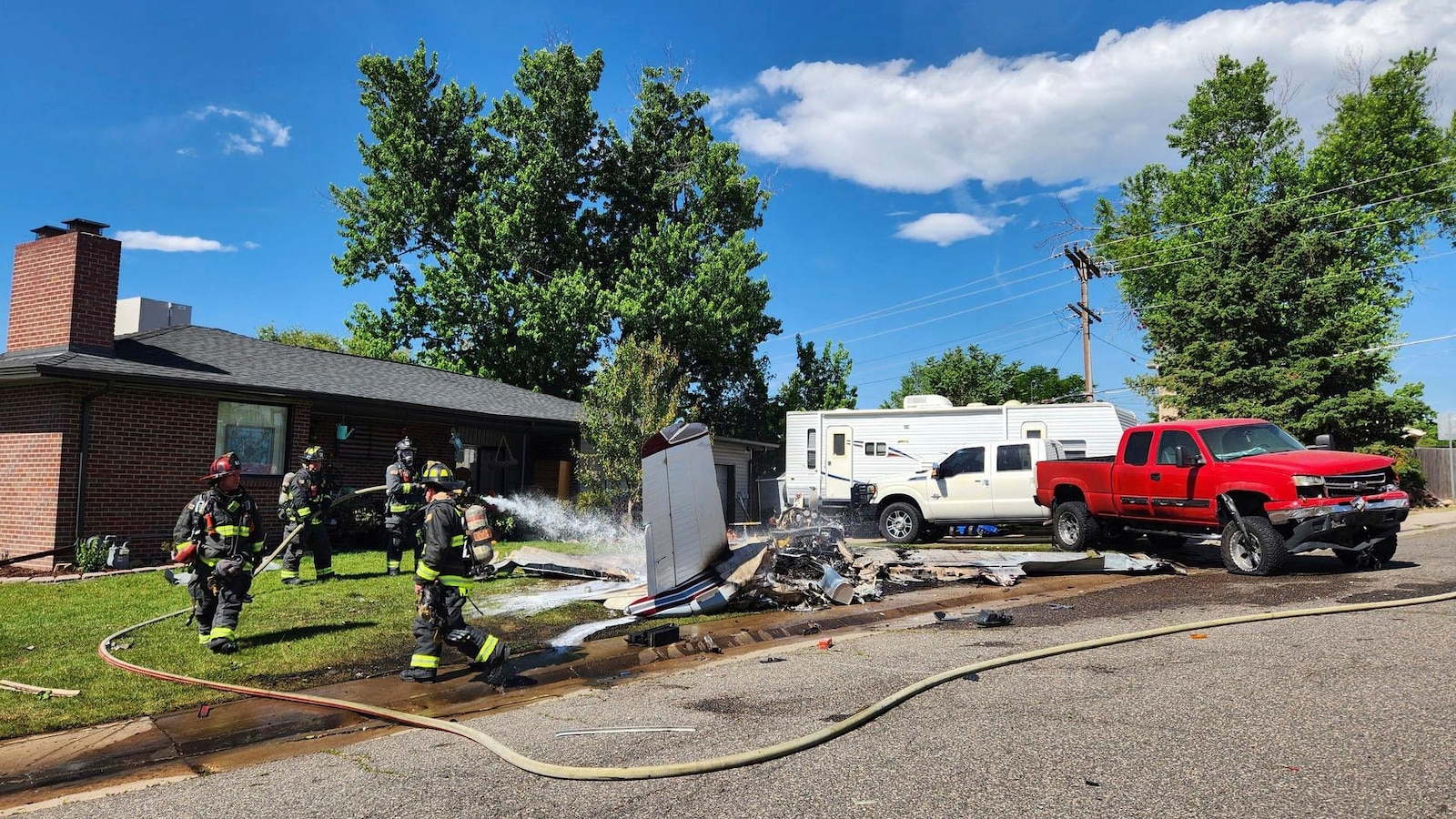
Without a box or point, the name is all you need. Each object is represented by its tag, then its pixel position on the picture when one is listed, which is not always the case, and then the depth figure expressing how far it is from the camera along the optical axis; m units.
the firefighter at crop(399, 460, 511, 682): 6.65
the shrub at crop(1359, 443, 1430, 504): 23.38
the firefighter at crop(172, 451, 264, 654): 7.59
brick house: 13.00
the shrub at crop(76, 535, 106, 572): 12.59
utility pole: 29.82
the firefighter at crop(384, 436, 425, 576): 11.66
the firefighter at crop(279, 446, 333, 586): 11.07
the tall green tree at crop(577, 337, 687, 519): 19.11
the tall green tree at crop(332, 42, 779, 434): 29.45
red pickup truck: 10.08
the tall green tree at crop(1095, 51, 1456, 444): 23.56
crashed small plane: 9.02
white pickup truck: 16.19
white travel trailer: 19.62
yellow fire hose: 4.28
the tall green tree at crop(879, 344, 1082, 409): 50.12
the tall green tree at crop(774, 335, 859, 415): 32.47
